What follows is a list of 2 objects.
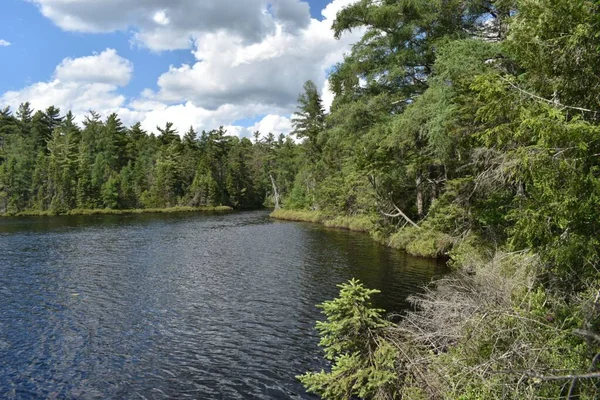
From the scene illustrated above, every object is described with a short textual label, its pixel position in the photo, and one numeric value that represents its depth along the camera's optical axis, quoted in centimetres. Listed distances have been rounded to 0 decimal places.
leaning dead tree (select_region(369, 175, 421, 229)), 2911
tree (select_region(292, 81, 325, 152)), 5656
